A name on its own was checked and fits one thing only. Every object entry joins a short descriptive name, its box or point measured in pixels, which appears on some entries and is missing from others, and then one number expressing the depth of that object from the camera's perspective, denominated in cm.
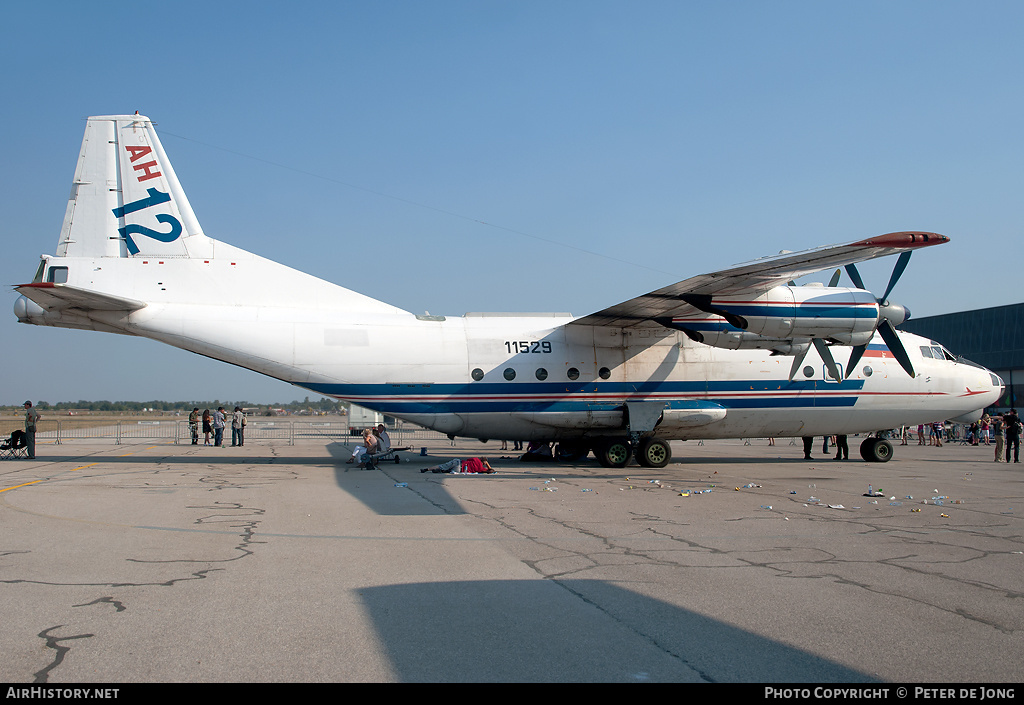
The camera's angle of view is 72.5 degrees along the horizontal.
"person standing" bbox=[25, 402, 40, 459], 2089
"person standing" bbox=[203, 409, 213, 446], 3172
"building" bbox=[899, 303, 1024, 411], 5294
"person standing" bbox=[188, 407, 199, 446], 3247
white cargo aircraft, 1645
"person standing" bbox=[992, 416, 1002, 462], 2295
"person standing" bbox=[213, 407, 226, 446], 2994
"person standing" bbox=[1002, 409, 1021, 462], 2225
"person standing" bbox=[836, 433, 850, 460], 2216
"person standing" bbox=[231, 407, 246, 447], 2984
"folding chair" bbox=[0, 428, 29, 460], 2080
